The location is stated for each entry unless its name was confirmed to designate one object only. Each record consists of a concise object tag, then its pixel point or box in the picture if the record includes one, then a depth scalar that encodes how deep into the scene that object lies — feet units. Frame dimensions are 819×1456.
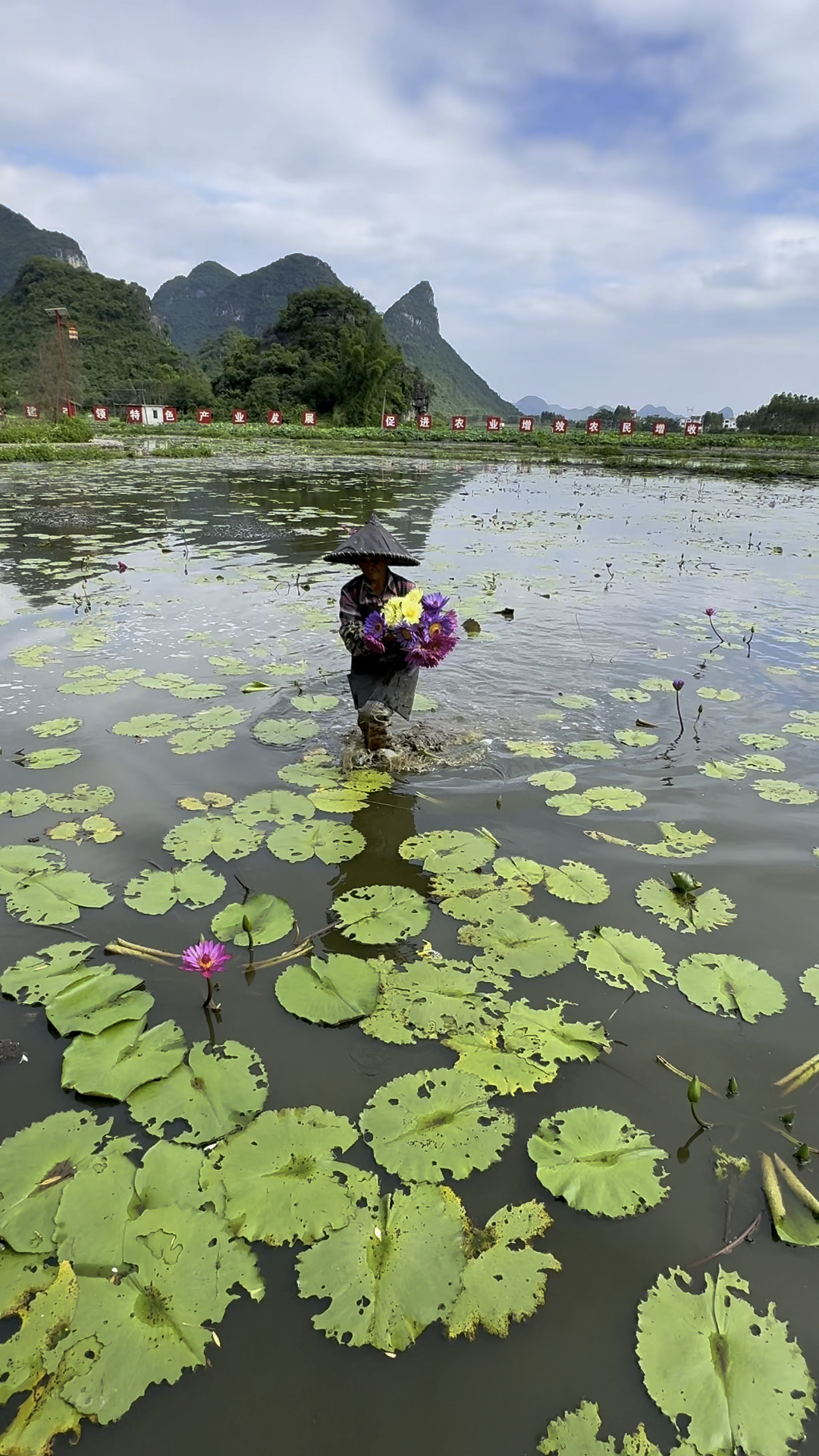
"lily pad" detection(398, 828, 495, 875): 9.59
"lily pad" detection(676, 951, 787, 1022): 7.23
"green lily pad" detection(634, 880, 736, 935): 8.51
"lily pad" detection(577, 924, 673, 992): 7.68
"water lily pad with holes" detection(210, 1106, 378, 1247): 5.16
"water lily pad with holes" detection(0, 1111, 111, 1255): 5.04
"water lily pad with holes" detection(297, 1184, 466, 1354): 4.58
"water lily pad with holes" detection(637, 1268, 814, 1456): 4.11
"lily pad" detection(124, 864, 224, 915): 8.59
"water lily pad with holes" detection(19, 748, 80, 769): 12.23
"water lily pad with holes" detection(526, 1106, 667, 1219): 5.37
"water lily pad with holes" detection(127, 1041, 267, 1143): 5.89
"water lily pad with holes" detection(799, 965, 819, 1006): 7.48
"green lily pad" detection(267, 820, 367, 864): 9.78
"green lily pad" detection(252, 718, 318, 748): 13.50
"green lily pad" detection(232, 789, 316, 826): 10.61
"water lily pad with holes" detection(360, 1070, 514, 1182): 5.59
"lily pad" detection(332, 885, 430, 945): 8.16
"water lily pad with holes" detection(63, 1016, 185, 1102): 6.18
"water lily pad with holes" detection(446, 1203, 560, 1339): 4.70
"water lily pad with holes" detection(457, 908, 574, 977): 7.80
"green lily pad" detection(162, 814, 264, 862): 9.73
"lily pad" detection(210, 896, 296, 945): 8.11
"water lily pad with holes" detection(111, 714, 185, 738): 13.56
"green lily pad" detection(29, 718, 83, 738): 13.44
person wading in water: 11.99
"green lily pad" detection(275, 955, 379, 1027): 7.06
